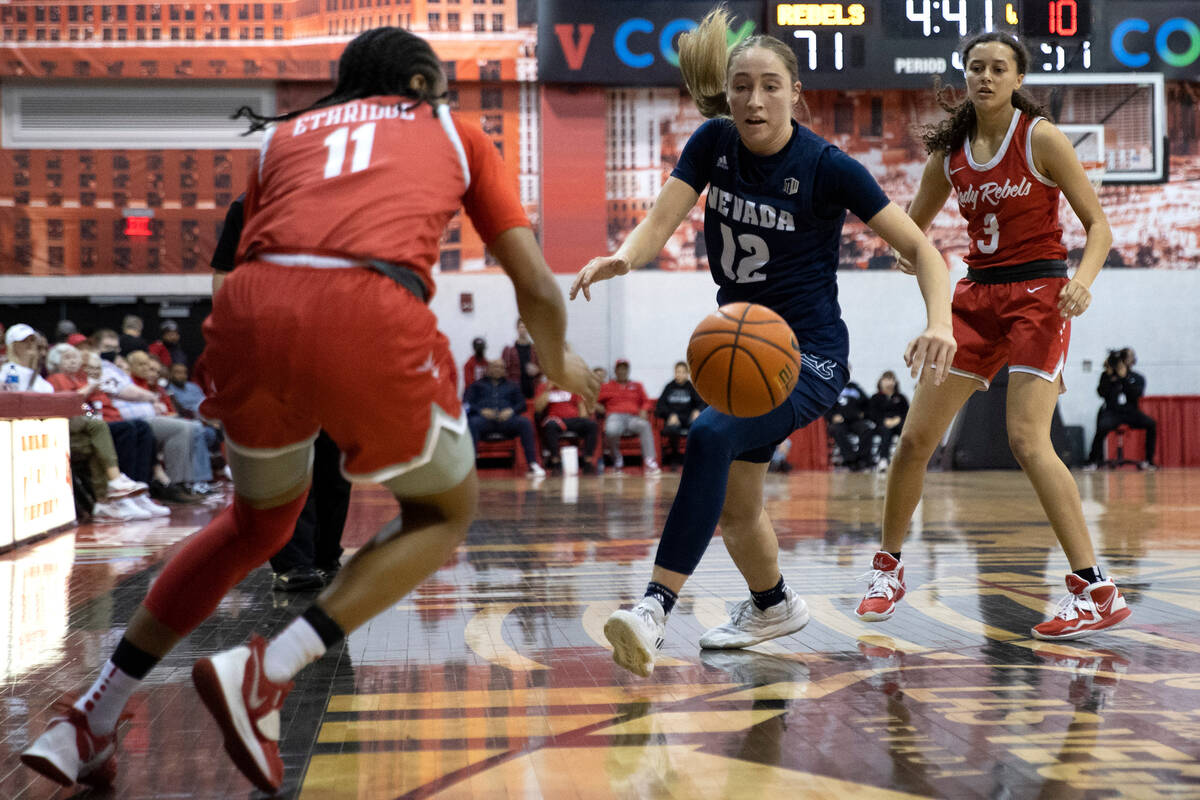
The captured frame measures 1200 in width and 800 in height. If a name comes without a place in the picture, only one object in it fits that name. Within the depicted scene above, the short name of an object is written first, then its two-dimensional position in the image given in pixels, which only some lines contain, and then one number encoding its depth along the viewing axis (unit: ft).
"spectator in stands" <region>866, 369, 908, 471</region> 51.78
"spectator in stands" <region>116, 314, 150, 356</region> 46.19
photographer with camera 53.52
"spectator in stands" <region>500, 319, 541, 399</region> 53.93
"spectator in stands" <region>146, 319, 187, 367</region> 49.29
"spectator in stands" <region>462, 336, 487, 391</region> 52.90
